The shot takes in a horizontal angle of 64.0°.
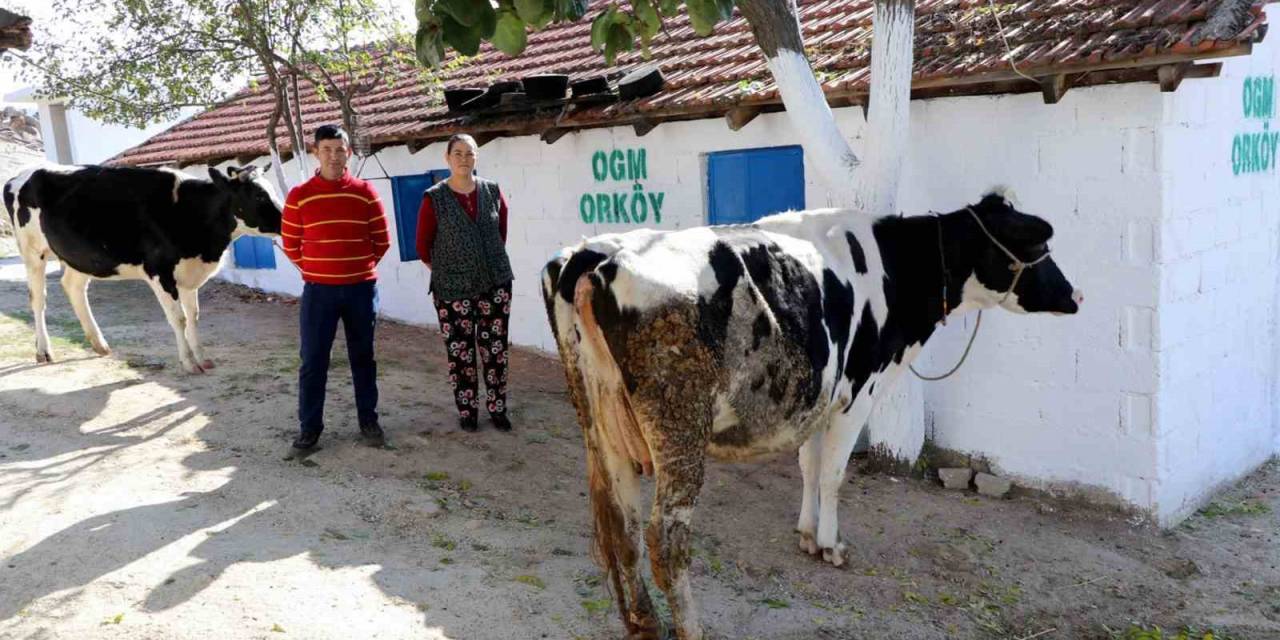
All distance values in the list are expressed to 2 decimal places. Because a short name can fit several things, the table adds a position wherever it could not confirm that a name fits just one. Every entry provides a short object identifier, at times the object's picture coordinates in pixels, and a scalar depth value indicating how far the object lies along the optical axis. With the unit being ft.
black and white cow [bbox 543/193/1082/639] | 12.41
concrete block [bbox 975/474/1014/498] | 20.33
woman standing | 20.70
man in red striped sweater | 19.66
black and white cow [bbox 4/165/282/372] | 27.50
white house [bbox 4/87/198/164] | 90.38
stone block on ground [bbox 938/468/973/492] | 20.63
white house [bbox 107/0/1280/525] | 17.95
